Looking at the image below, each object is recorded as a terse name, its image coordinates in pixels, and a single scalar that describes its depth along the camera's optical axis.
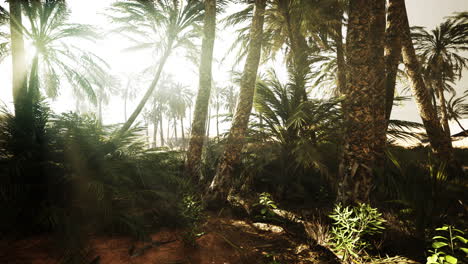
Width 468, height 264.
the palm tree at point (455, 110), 15.73
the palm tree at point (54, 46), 6.77
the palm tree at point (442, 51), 10.59
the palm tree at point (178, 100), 24.91
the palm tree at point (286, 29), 4.97
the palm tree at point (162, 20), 7.64
